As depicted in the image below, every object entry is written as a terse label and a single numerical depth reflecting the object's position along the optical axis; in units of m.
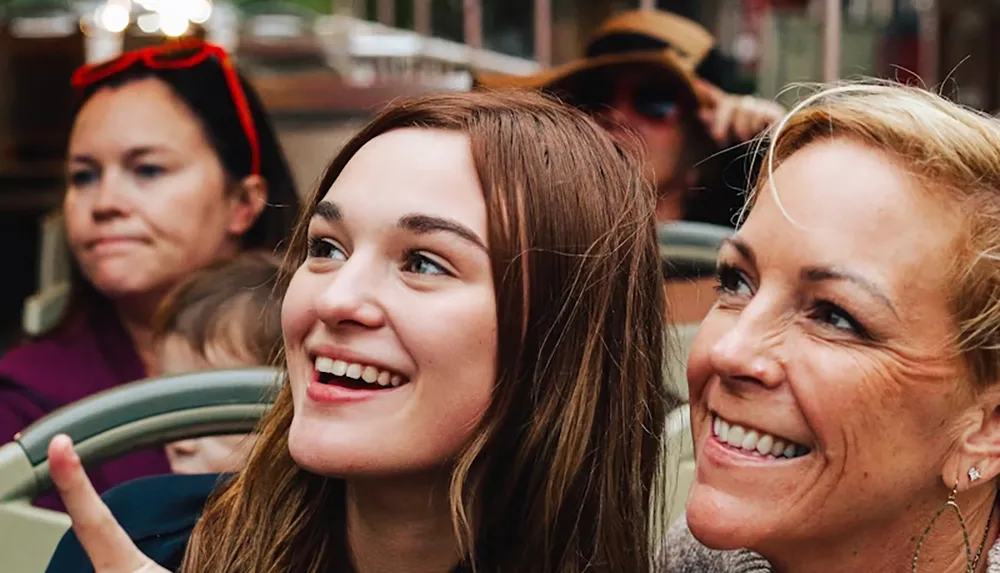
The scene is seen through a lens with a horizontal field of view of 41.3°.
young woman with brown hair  1.25
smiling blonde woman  1.11
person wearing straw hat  2.65
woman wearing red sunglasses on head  2.34
